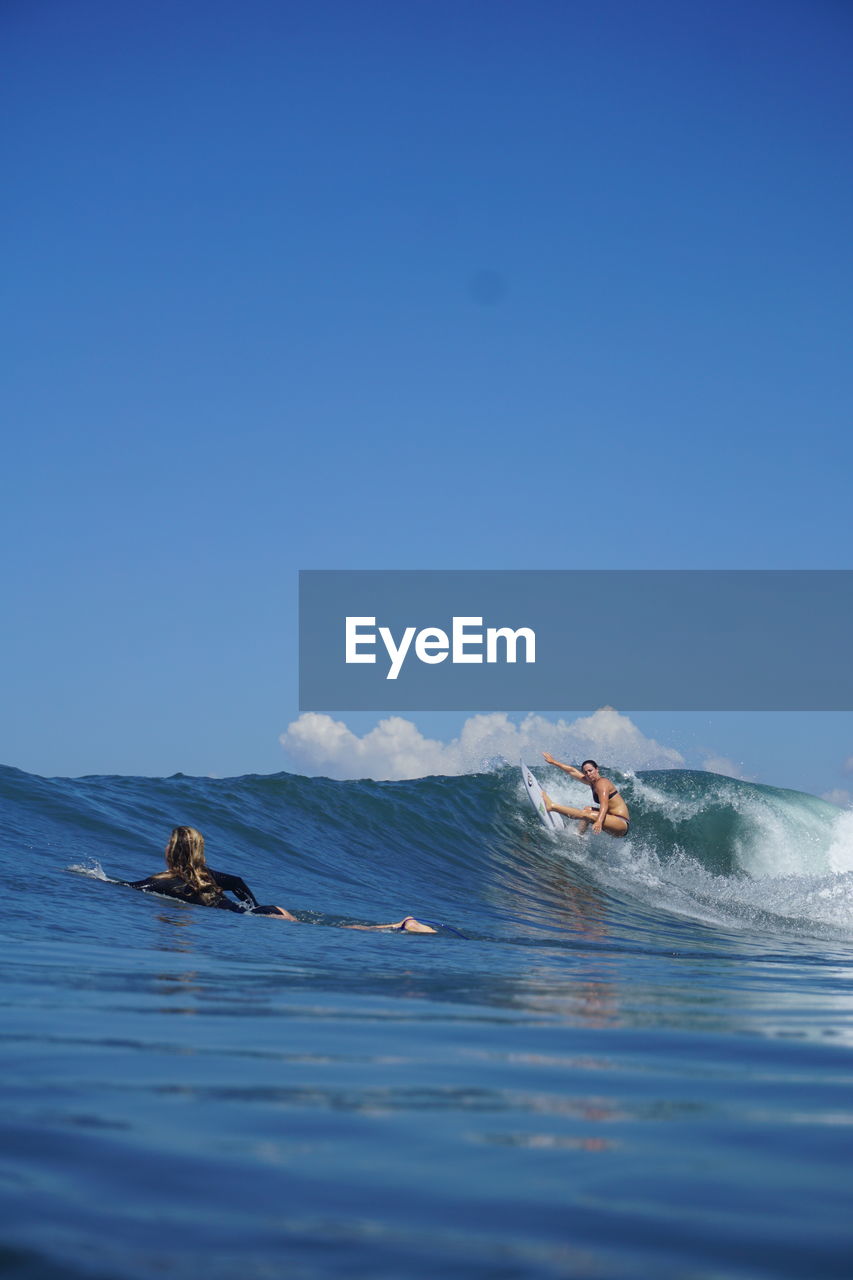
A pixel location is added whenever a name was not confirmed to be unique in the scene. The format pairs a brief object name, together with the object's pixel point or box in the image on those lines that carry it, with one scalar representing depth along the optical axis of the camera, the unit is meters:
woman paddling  10.48
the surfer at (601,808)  19.98
